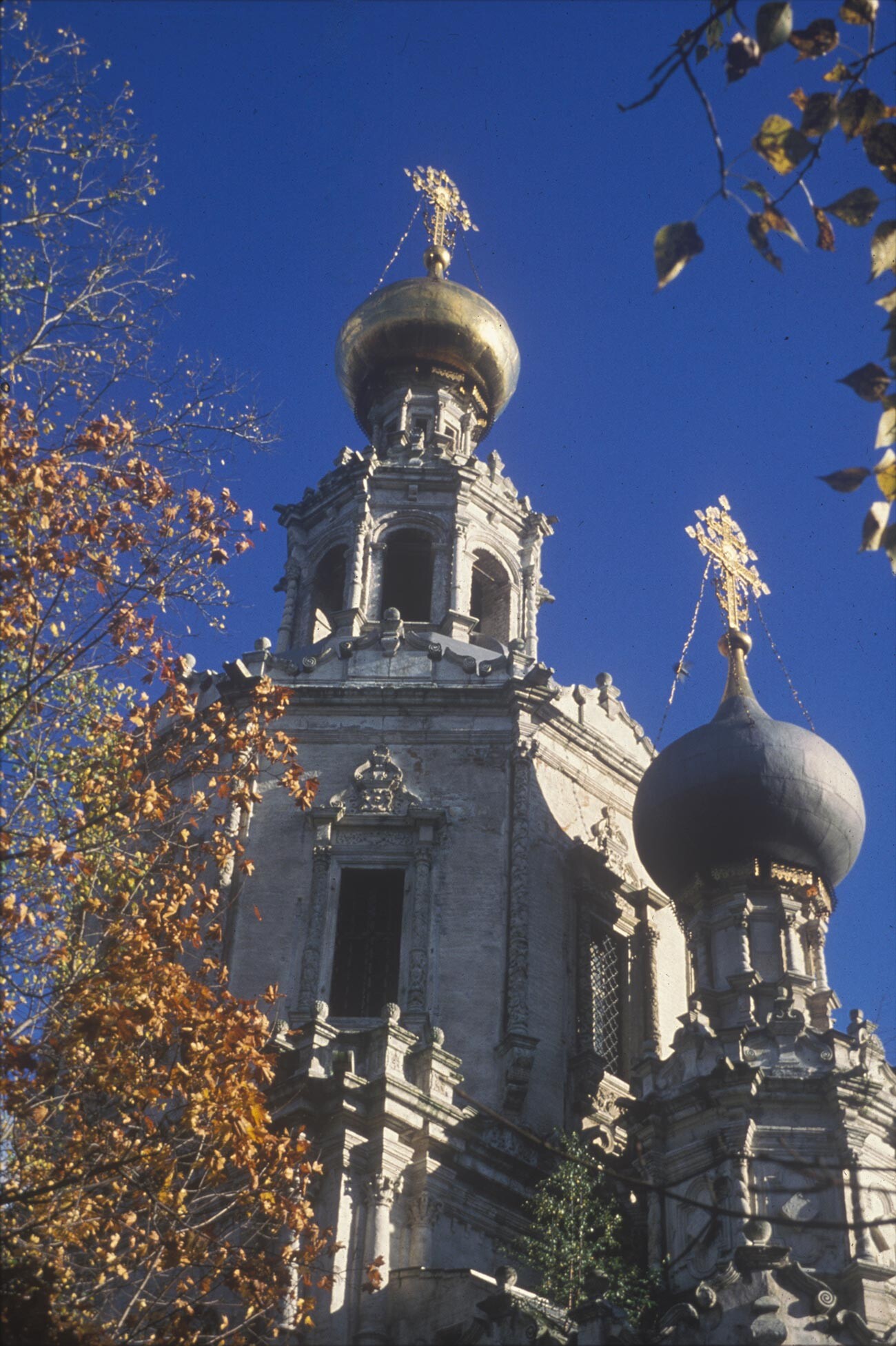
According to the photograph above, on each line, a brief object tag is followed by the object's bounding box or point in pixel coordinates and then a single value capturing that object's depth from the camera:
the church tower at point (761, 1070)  15.74
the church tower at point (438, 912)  17.52
